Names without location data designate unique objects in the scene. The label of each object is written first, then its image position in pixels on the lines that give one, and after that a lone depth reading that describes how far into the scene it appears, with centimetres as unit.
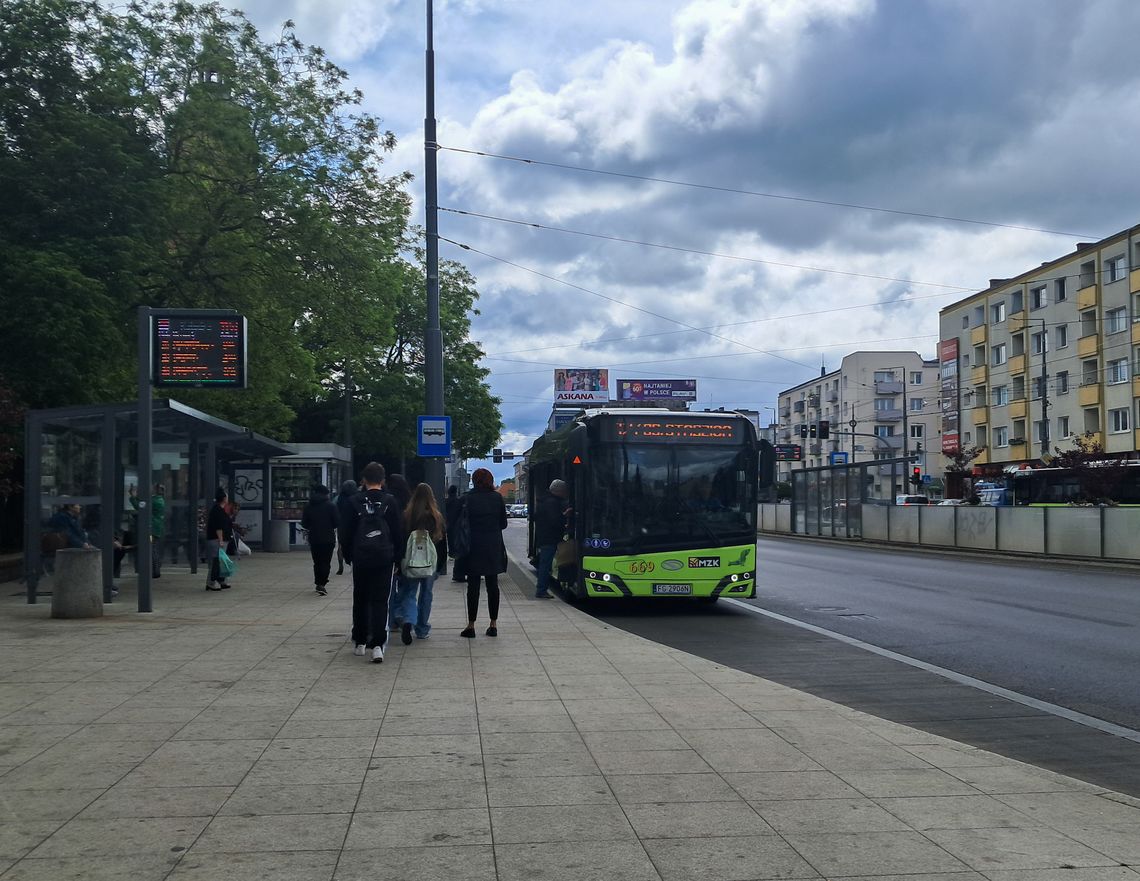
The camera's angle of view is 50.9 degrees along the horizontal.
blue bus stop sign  1997
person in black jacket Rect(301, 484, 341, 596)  1836
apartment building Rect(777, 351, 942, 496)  10125
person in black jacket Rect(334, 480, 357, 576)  1150
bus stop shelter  1530
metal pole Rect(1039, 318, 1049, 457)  5812
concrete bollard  1395
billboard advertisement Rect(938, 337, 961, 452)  7444
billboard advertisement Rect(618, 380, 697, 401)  9112
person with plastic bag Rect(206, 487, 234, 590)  1888
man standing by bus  1717
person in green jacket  2059
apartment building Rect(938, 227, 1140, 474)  5706
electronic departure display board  1518
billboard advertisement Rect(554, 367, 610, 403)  9031
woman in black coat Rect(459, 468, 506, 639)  1189
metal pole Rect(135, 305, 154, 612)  1461
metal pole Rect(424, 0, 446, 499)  2053
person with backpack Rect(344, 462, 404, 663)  1052
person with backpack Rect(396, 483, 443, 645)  1120
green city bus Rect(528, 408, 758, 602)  1603
